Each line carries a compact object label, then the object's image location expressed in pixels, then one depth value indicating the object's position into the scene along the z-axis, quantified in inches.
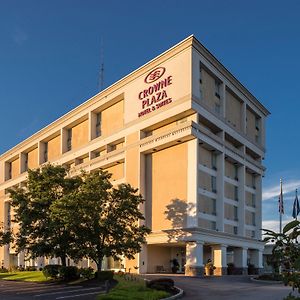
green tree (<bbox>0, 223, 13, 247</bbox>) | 1265.7
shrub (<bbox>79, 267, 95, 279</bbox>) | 1104.3
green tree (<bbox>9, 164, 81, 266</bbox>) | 1112.3
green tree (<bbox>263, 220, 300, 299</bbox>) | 139.6
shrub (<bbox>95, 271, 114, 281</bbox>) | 1031.0
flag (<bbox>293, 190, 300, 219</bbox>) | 1601.3
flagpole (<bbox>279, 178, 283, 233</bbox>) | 1684.4
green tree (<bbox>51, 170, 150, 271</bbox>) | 1042.3
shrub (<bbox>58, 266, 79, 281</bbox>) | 1114.0
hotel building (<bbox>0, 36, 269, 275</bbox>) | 1480.6
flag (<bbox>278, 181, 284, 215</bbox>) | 1683.7
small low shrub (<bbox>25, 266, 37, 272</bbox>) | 1974.8
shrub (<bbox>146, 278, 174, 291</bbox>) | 746.5
